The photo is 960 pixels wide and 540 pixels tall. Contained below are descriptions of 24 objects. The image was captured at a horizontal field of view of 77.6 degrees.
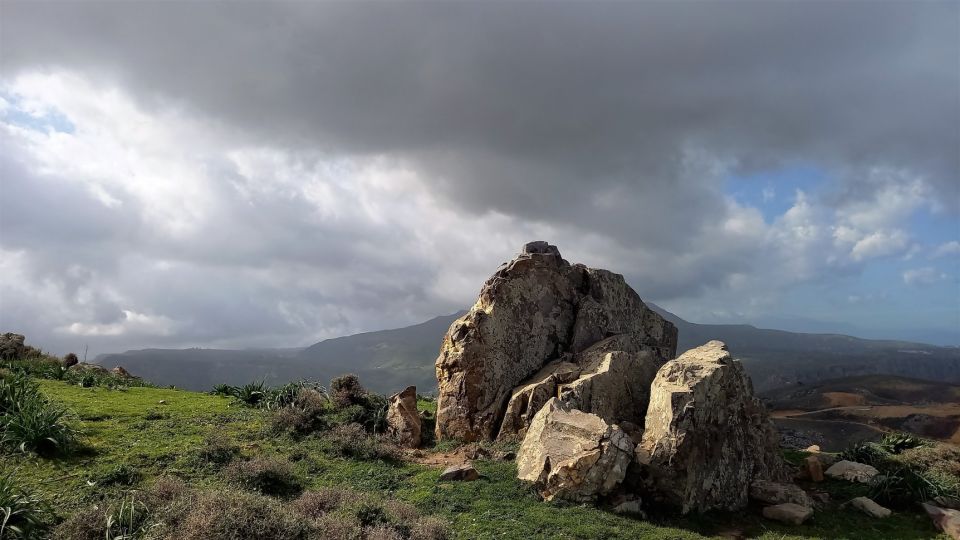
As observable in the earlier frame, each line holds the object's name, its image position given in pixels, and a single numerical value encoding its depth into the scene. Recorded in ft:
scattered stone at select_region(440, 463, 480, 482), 57.72
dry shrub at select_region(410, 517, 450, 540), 43.19
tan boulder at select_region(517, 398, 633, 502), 52.70
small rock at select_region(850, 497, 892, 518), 58.13
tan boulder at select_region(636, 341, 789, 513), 54.24
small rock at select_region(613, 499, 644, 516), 51.72
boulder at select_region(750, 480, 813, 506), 57.16
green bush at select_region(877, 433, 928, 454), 77.10
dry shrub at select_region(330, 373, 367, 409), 81.00
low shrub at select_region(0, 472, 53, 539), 40.57
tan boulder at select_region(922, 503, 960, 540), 53.47
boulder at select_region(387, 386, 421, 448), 73.20
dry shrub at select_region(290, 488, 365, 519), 46.65
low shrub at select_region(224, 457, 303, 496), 52.54
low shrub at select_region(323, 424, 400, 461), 65.36
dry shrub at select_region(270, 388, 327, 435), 71.82
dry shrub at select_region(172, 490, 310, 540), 38.55
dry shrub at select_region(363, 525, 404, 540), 40.96
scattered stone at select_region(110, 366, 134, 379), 110.90
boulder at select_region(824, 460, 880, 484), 67.05
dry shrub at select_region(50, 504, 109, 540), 40.83
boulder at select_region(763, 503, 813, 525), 54.13
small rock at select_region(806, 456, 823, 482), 69.05
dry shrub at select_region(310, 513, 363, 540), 40.88
